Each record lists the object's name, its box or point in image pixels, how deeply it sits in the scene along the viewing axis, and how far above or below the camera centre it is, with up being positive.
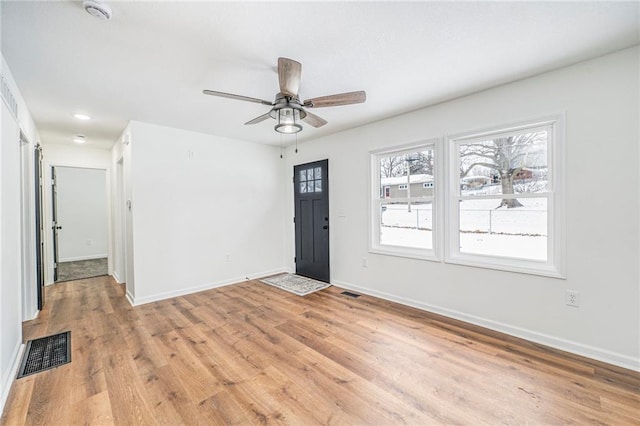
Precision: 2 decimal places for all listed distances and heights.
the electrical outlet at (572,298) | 2.37 -0.79
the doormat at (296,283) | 4.21 -1.21
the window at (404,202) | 3.46 +0.11
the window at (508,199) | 2.55 +0.10
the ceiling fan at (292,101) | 1.98 +0.94
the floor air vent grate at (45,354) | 2.24 -1.25
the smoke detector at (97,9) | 1.55 +1.19
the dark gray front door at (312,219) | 4.60 -0.14
